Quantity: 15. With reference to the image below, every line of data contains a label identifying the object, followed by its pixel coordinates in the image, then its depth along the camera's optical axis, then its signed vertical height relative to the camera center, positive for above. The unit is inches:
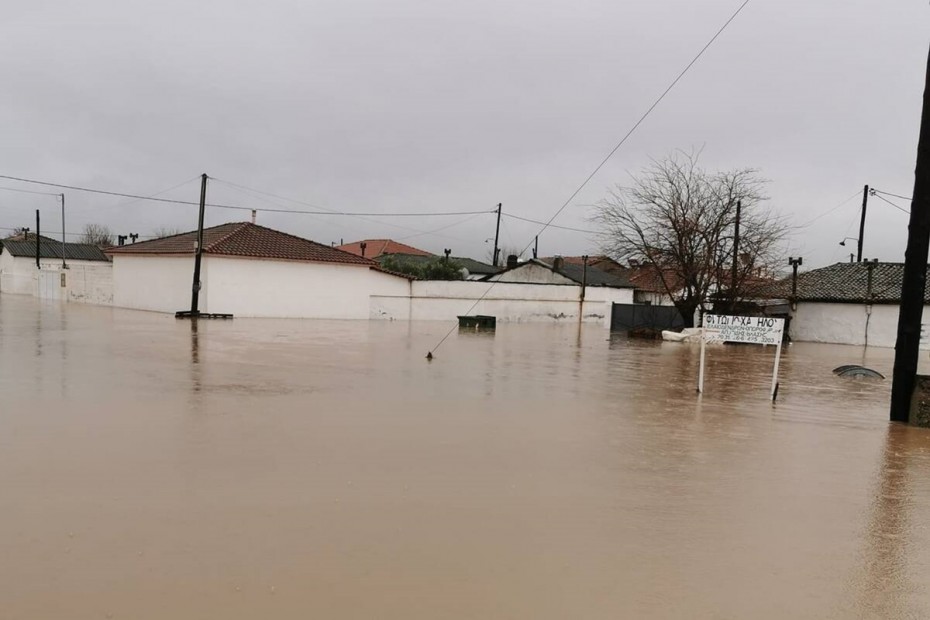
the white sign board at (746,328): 482.9 -23.3
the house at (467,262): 2521.7 +75.2
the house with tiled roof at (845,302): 1386.6 -4.5
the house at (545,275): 1879.9 +29.1
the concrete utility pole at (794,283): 1453.0 +33.9
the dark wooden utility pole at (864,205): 1846.7 +263.5
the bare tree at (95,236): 4060.0 +160.8
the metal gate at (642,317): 1534.2 -59.5
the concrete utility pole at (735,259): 1243.8 +66.7
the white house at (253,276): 1280.8 -10.0
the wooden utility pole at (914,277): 404.2 +16.4
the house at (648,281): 1370.2 +21.2
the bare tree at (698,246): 1270.9 +89.6
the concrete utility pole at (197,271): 1173.7 -5.1
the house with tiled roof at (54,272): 1628.9 -31.2
